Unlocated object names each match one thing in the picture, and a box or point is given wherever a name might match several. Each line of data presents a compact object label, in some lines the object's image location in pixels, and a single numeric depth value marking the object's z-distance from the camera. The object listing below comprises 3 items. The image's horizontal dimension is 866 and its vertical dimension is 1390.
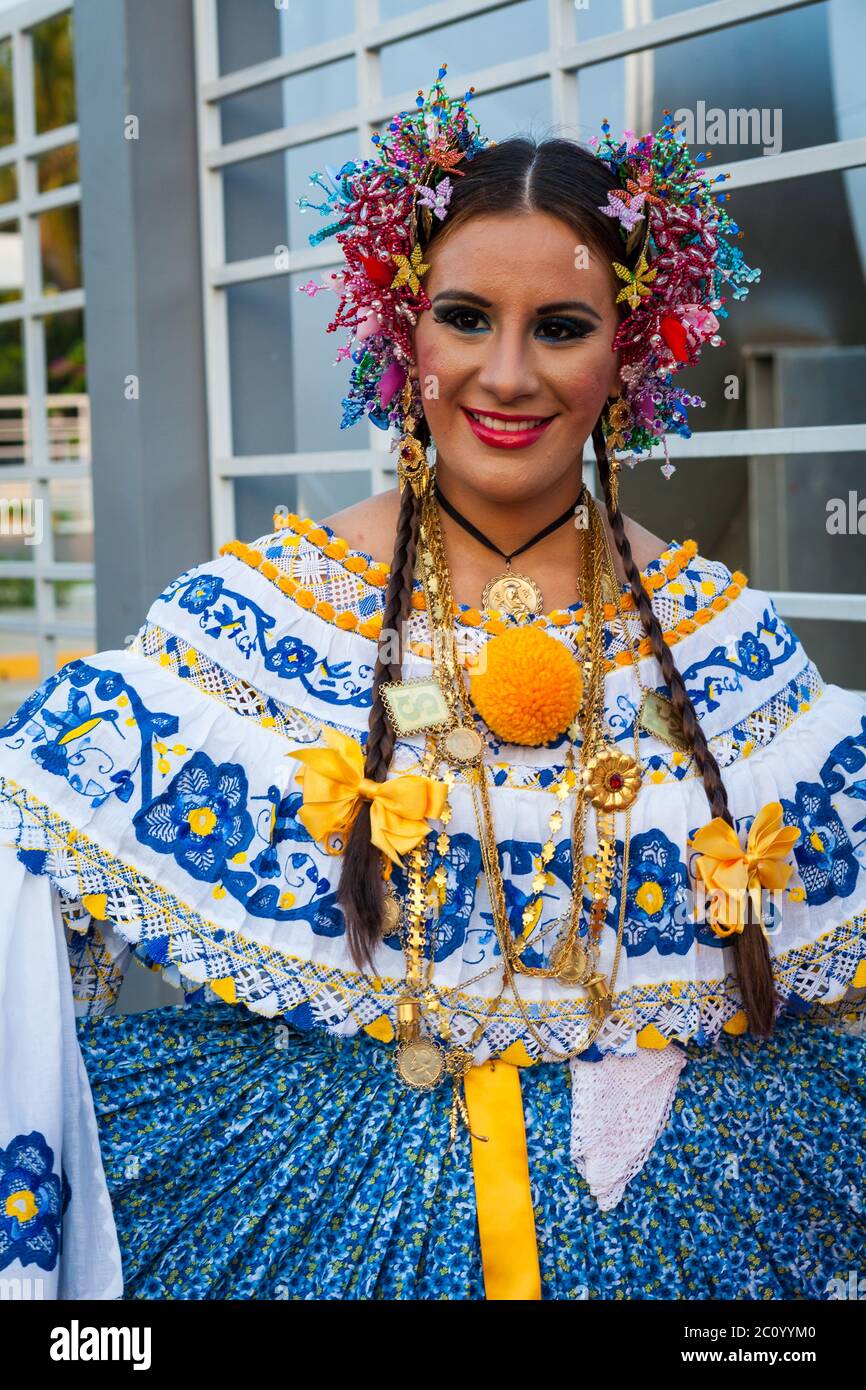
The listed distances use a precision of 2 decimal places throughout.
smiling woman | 1.75
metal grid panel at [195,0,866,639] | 2.47
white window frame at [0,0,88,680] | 4.11
